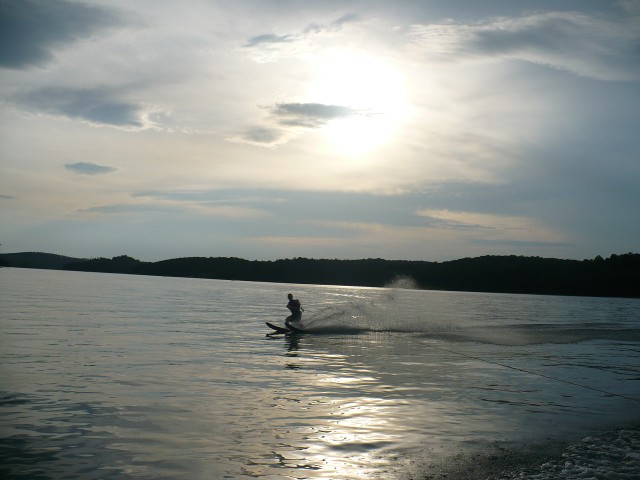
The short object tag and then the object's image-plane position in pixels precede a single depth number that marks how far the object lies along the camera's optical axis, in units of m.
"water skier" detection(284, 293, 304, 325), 37.97
